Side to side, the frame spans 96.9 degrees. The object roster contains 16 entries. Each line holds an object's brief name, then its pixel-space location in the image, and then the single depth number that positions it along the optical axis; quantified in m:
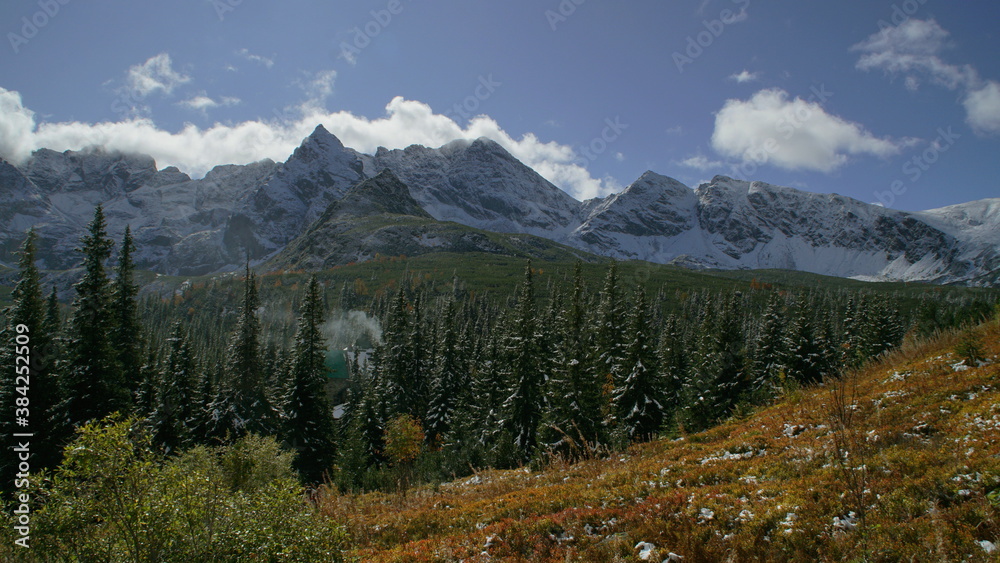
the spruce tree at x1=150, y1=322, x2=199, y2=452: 31.42
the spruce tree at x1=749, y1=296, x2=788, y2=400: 40.62
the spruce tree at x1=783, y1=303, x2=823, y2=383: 39.75
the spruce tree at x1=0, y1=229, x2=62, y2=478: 22.98
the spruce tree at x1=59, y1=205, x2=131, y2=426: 24.55
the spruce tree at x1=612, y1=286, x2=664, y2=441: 32.06
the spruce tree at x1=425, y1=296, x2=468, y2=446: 49.12
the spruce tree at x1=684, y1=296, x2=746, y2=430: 34.31
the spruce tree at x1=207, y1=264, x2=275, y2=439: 34.56
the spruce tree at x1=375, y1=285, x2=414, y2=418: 47.72
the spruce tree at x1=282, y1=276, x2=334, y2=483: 36.56
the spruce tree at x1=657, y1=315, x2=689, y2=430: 39.91
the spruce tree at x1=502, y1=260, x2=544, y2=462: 36.00
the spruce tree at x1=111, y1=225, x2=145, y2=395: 31.05
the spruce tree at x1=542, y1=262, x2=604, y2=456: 30.56
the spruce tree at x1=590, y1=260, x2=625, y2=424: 36.06
